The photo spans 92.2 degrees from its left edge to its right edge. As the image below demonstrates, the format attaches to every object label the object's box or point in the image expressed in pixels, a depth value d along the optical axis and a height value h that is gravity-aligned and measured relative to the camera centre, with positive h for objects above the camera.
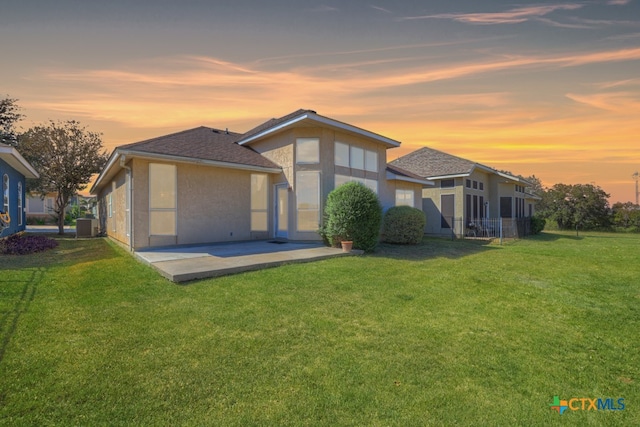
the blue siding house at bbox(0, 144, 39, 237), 12.28 +1.64
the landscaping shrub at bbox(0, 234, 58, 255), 9.91 -0.88
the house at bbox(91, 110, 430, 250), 10.19 +1.53
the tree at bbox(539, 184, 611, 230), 31.19 +0.93
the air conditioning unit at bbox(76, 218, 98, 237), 17.53 -0.44
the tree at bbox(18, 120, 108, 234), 18.28 +3.98
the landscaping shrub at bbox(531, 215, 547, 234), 22.84 -0.63
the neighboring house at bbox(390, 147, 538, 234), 19.81 +1.89
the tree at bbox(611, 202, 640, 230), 30.14 +0.06
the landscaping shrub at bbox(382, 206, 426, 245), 13.17 -0.39
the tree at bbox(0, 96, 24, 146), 21.97 +7.31
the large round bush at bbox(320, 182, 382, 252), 10.40 +0.04
